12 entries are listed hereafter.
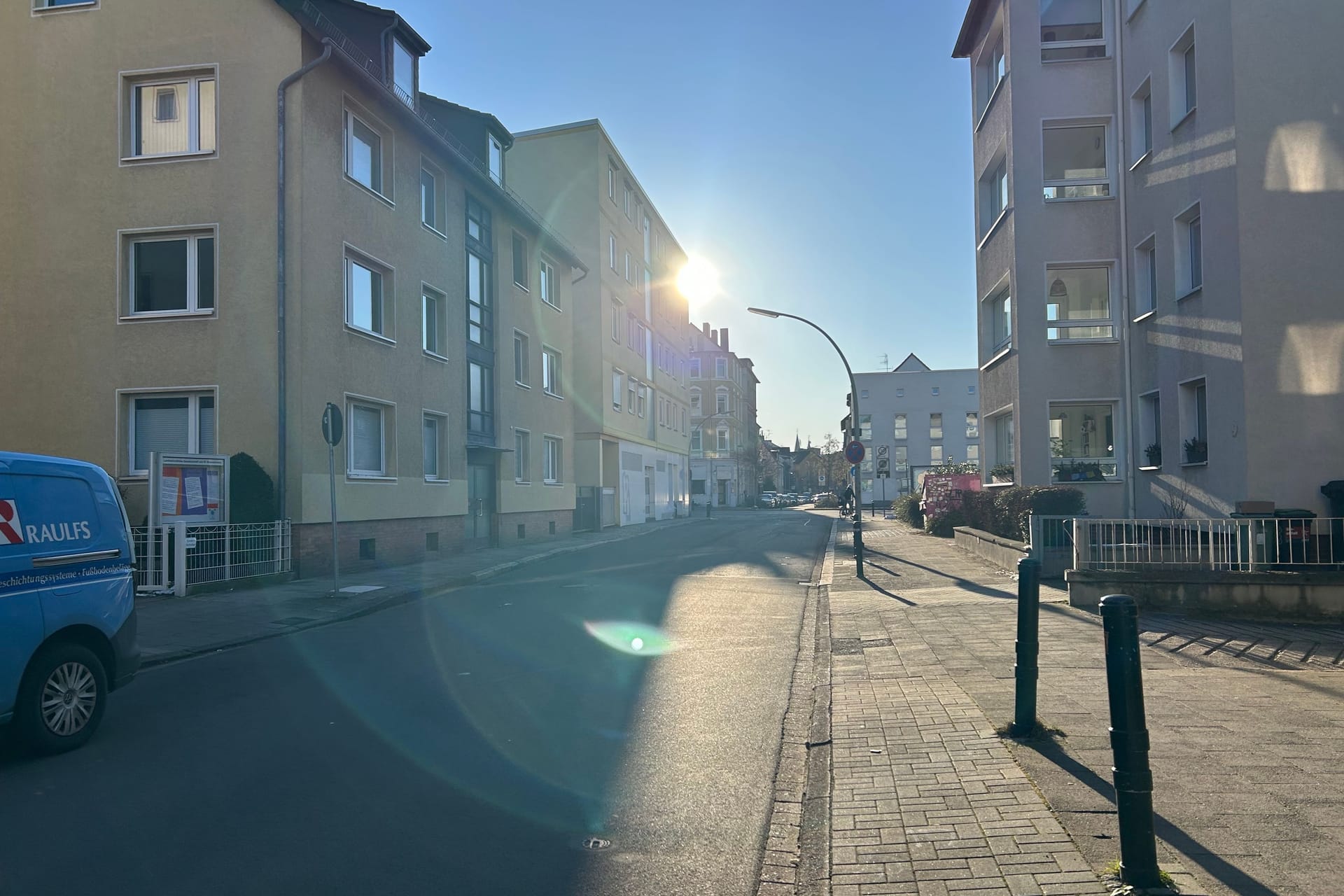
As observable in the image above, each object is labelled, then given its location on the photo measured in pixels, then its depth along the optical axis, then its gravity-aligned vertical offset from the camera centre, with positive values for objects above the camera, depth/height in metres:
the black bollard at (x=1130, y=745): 3.53 -1.01
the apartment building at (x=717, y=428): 81.06 +4.82
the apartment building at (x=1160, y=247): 13.27 +3.97
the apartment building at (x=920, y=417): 77.62 +5.22
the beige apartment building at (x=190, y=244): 16.33 +4.32
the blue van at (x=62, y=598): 5.68 -0.69
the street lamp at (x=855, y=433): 17.11 +1.06
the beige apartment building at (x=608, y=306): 37.09 +7.56
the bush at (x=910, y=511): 33.59 -1.08
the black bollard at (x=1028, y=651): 5.79 -1.04
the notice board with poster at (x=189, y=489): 13.98 +0.00
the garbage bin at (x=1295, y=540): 10.23 -0.67
